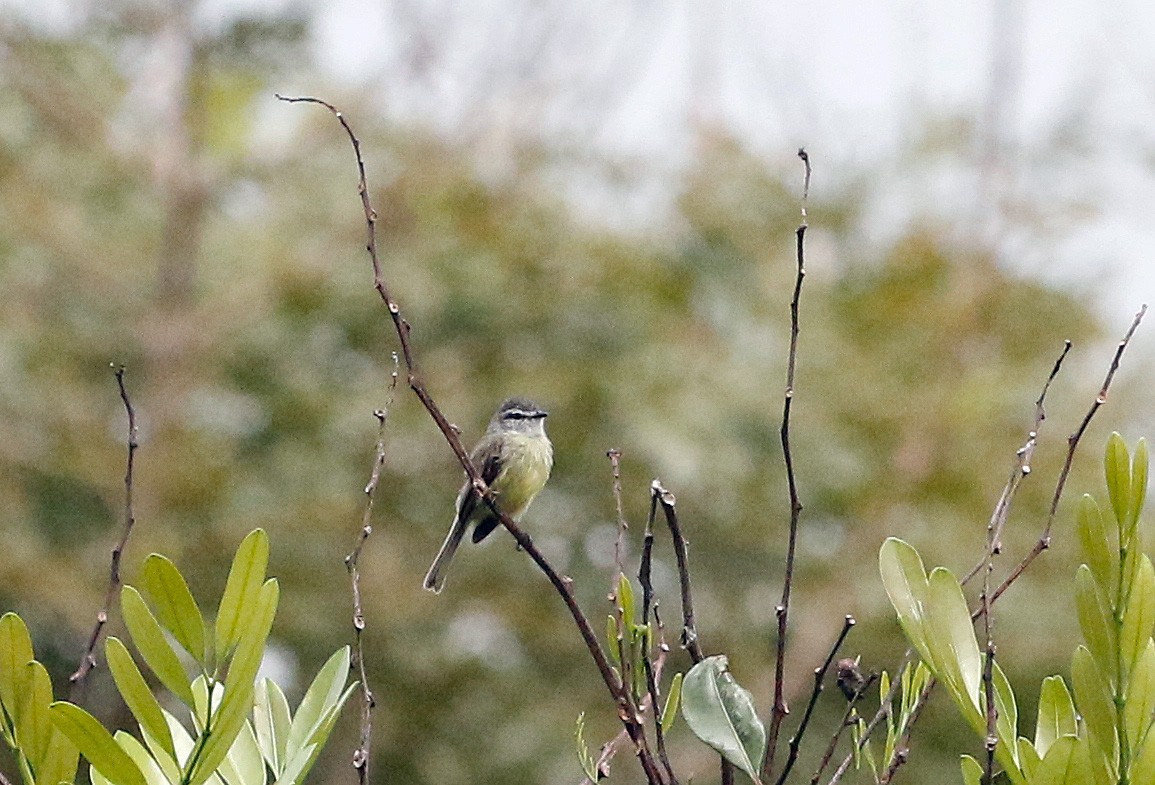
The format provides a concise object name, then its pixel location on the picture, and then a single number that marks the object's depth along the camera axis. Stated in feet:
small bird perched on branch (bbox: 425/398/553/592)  53.17
